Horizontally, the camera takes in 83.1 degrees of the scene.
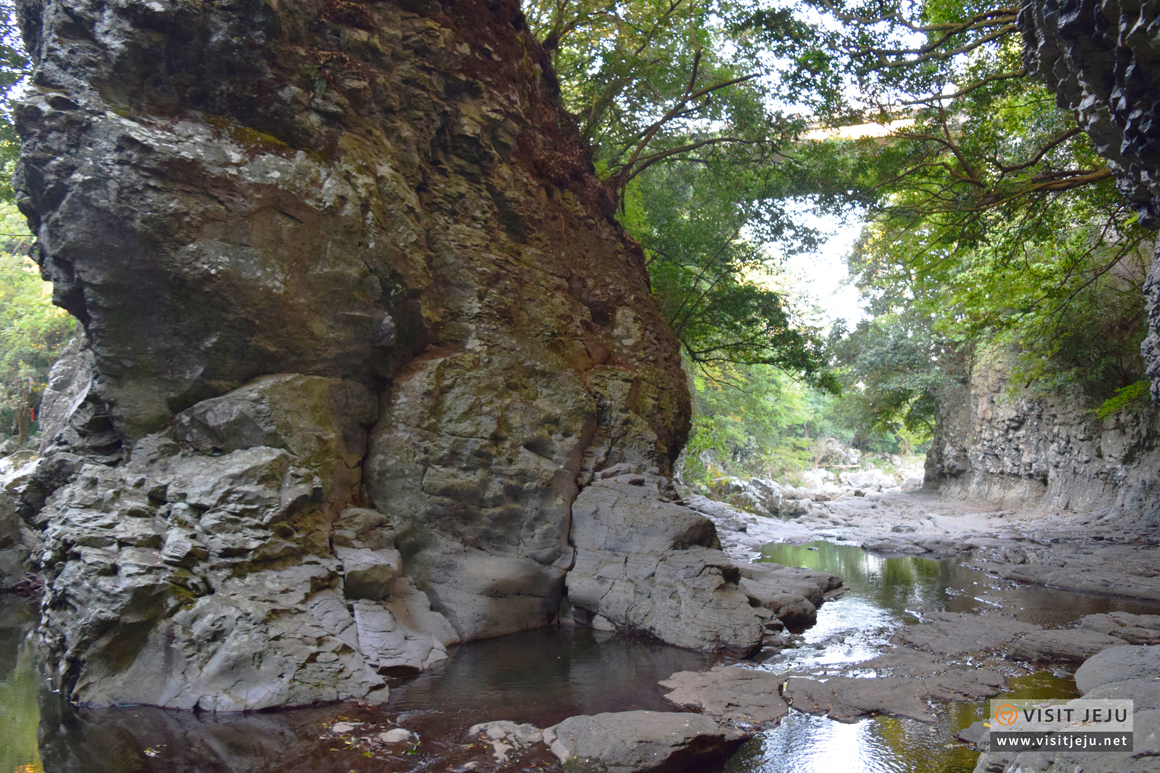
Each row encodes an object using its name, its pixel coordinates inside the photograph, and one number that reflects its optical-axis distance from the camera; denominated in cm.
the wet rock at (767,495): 2209
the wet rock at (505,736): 405
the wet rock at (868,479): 3366
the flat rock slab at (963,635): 621
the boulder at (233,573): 501
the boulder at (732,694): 469
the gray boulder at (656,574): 670
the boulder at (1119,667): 476
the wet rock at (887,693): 470
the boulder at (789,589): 770
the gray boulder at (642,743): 386
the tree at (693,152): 1268
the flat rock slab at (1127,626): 624
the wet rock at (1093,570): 851
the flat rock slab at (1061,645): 586
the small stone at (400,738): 415
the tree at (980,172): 956
